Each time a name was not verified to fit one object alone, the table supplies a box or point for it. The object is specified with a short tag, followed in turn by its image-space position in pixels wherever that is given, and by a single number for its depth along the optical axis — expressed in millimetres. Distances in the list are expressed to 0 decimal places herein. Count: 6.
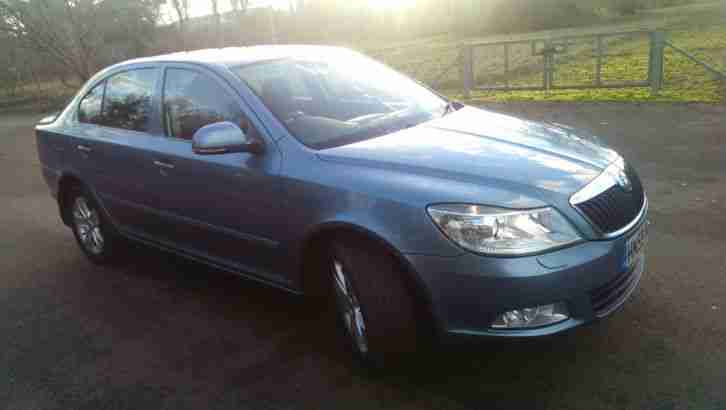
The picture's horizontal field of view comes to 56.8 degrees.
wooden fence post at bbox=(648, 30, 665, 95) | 11219
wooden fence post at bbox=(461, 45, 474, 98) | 13805
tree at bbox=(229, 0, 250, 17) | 30997
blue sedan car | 3049
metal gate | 11885
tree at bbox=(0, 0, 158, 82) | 20312
